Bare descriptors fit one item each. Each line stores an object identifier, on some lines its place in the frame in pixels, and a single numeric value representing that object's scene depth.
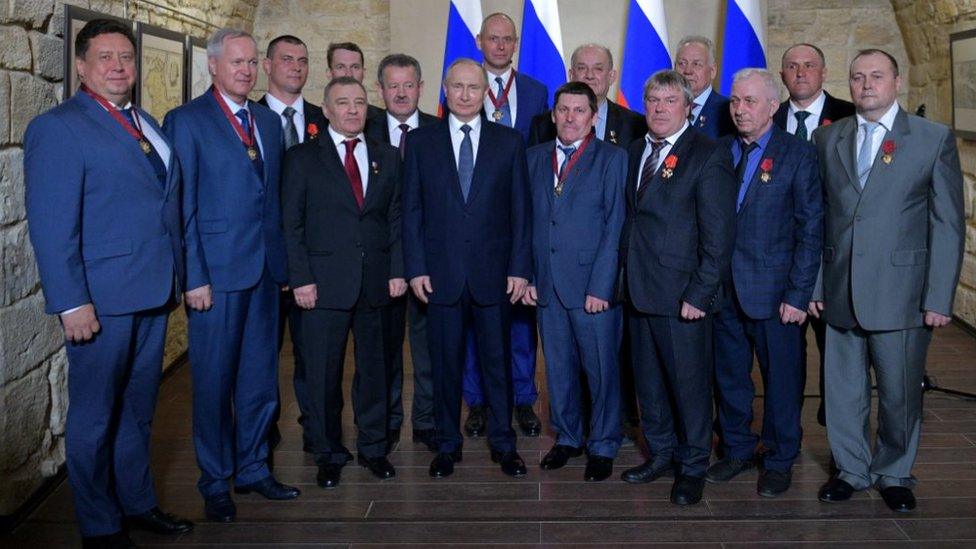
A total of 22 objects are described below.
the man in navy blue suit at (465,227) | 3.97
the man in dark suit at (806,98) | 4.48
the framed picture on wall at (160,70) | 5.17
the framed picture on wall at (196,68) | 6.01
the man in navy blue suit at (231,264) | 3.57
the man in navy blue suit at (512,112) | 4.80
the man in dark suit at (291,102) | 4.39
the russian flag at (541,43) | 5.89
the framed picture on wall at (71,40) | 3.98
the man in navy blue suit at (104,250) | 3.10
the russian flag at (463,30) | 6.02
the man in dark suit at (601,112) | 4.61
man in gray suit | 3.55
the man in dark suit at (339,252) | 3.85
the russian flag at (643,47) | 5.99
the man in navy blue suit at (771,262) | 3.73
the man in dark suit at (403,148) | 4.39
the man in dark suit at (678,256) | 3.69
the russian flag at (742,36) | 6.02
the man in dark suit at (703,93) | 4.70
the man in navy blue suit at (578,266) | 3.95
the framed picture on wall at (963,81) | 6.39
